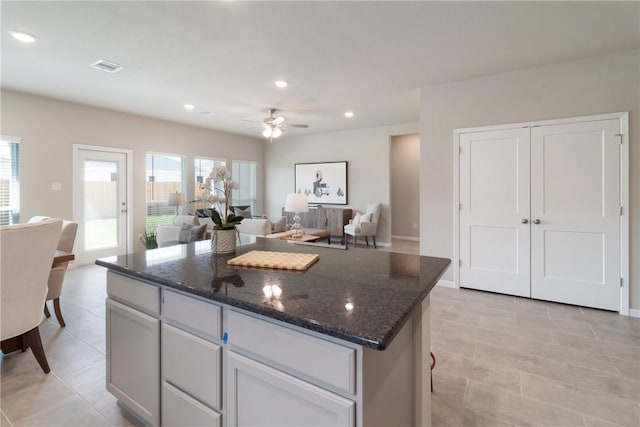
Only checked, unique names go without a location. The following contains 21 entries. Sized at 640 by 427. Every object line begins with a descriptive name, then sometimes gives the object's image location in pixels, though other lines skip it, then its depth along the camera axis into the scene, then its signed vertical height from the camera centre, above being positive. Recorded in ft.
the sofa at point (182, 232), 14.03 -0.95
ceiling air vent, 11.26 +5.51
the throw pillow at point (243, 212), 22.52 -0.01
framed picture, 25.32 +2.54
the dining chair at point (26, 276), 5.92 -1.30
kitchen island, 3.14 -1.62
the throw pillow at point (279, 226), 18.98 -0.90
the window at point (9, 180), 14.35 +1.53
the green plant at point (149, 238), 19.20 -1.61
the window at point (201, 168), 23.41 +3.44
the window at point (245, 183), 27.48 +2.68
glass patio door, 17.08 +0.52
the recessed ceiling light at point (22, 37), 9.13 +5.34
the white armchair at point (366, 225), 21.89 -0.99
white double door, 10.62 -0.06
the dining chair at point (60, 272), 9.12 -1.77
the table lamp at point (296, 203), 15.55 +0.43
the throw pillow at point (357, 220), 22.54 -0.65
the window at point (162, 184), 20.54 +1.95
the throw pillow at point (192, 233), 13.93 -0.97
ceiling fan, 16.61 +4.74
